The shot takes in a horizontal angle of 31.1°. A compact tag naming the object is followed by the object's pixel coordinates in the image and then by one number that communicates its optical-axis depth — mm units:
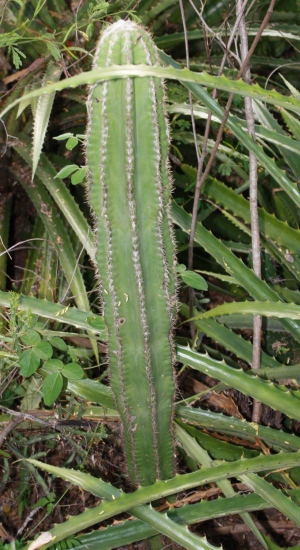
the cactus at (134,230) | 715
